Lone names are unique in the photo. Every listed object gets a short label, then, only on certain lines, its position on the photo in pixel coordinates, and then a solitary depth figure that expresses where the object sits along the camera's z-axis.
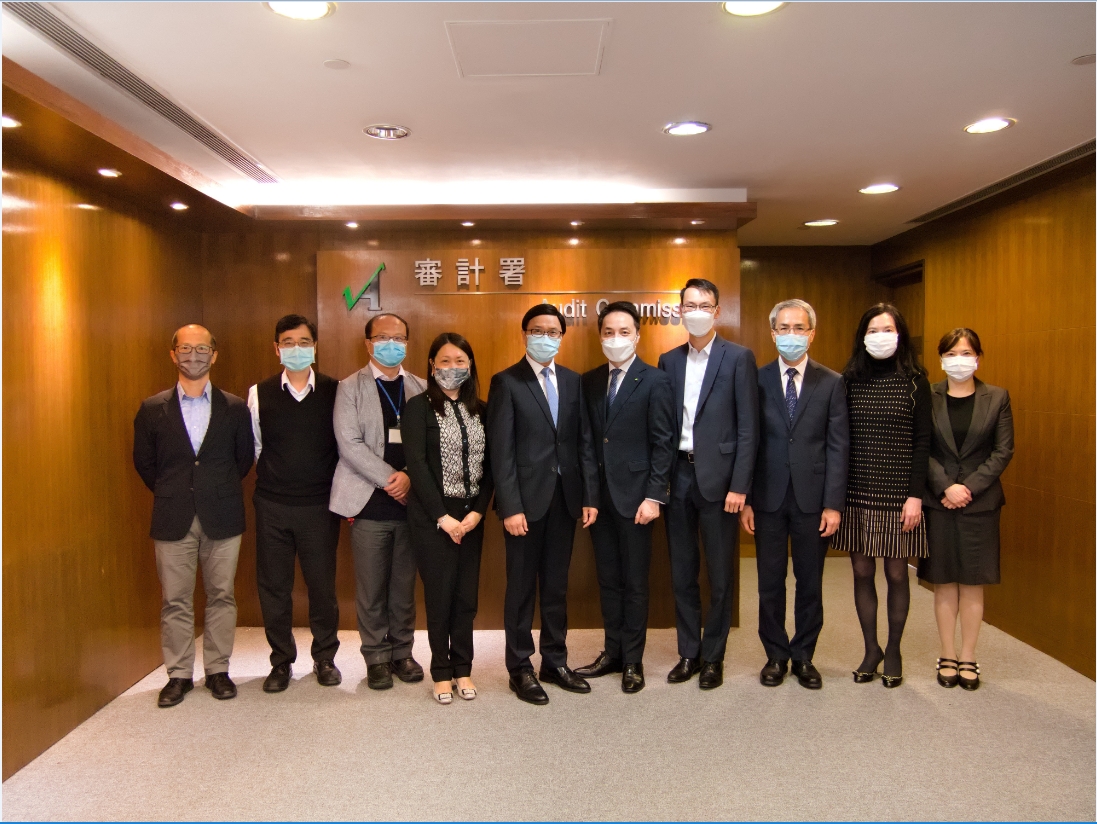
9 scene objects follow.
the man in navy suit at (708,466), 4.00
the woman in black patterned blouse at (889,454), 3.99
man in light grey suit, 4.07
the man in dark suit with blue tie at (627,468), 3.96
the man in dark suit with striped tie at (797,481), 4.00
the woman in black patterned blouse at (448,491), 3.84
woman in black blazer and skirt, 4.05
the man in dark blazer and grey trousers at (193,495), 3.92
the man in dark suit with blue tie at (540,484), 3.88
